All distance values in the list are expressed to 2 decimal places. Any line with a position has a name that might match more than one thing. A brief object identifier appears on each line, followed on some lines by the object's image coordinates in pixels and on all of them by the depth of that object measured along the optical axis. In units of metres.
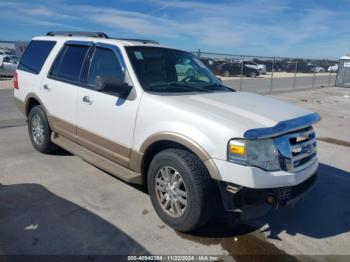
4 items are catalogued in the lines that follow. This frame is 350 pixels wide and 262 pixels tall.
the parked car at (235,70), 22.22
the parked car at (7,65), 21.28
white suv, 2.96
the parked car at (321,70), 33.44
